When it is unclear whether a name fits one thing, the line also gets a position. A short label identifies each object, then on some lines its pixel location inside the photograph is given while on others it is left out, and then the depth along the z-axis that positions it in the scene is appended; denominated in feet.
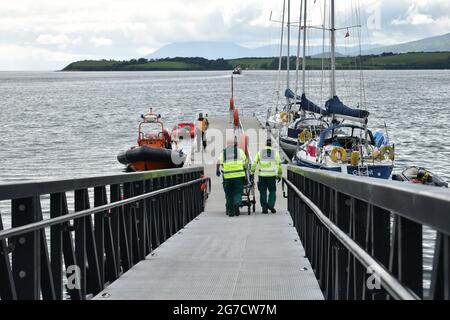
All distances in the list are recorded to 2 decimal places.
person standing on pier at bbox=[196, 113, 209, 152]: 147.43
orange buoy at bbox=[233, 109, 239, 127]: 188.64
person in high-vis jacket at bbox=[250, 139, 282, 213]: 66.74
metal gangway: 13.55
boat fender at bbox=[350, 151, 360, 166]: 104.77
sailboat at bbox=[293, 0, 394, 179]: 106.01
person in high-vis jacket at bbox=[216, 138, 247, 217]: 64.59
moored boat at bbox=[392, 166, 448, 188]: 98.43
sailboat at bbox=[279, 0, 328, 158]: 149.02
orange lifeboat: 126.62
